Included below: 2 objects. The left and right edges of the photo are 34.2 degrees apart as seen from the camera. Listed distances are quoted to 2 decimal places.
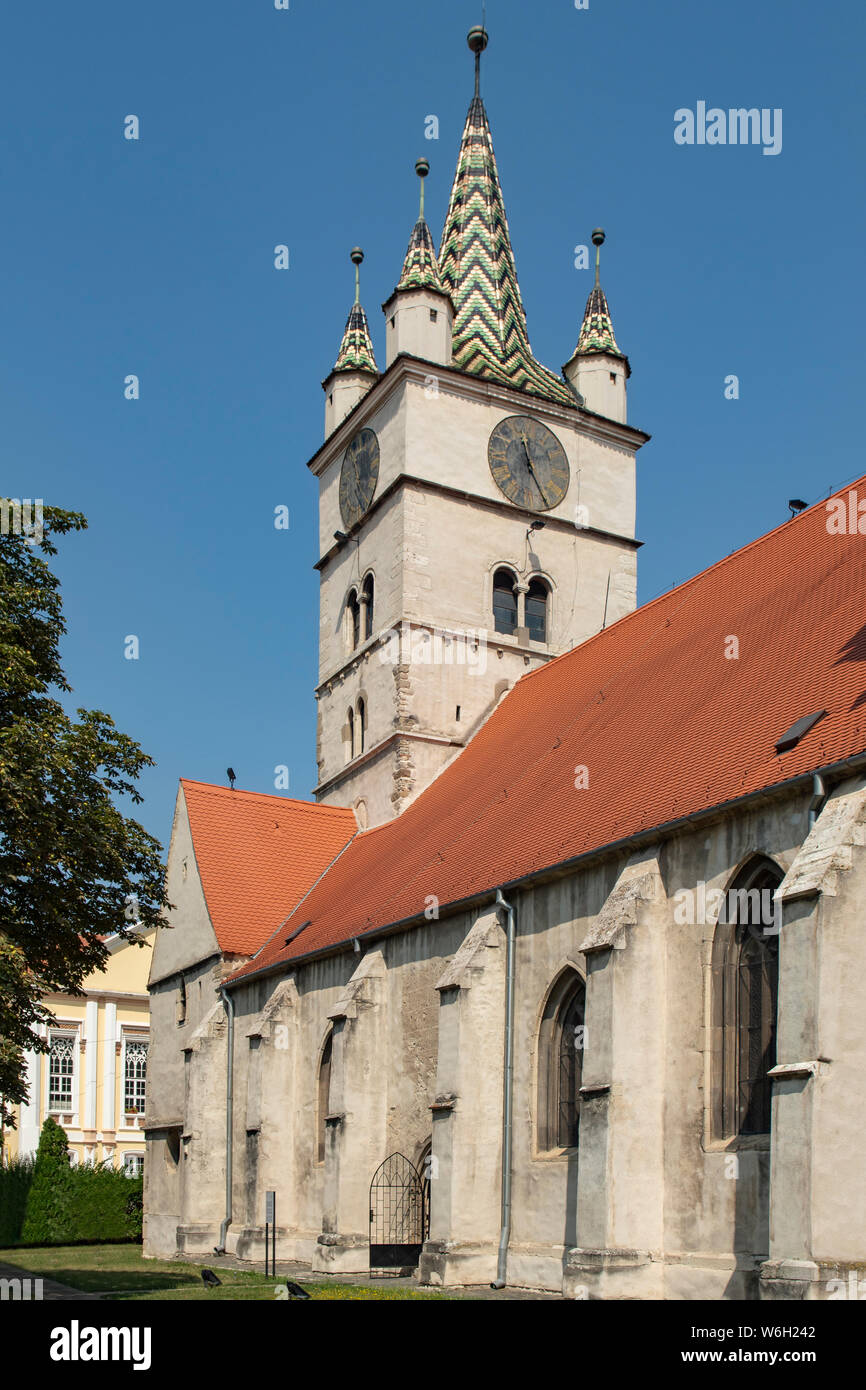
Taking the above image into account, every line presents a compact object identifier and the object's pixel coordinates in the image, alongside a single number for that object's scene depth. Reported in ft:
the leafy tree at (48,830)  51.62
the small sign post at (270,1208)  61.62
